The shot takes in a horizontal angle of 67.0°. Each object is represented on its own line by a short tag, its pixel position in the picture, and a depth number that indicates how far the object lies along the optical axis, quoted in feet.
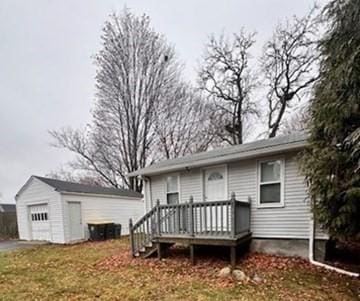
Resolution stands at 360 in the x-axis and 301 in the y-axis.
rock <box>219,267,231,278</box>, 20.96
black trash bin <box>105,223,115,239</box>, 49.76
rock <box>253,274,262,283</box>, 19.43
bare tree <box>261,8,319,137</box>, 60.03
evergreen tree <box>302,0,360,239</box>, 17.84
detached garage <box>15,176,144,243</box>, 46.91
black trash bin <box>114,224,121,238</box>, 51.63
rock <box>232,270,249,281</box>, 19.97
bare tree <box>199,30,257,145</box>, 69.62
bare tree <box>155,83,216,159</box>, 72.08
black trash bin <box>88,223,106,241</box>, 48.19
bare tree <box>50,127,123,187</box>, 72.74
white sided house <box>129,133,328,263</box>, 24.67
